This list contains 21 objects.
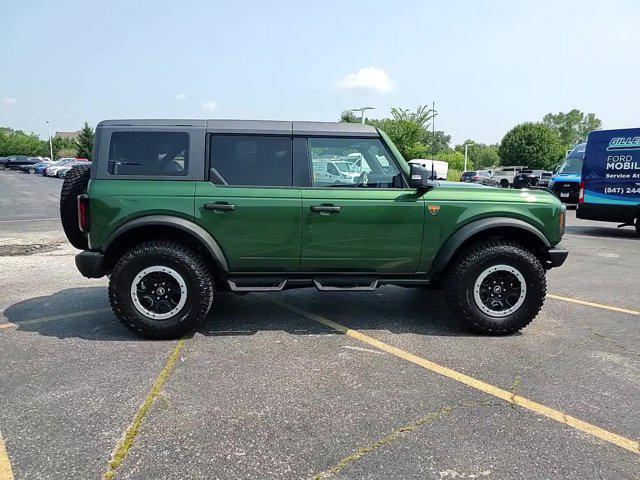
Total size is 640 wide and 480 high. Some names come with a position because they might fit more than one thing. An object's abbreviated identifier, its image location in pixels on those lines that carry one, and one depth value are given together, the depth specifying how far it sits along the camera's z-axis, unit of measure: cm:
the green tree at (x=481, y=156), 10164
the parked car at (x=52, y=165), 4348
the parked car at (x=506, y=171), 3909
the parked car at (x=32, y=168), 4881
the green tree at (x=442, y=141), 10699
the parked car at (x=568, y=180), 1653
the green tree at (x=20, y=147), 7769
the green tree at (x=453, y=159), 5068
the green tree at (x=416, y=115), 3850
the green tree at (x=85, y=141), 5956
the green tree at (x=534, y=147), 5856
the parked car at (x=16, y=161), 5544
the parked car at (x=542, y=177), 2388
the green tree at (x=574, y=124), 10544
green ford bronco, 418
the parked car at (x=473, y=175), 3800
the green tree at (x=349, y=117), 4297
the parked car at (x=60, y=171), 4084
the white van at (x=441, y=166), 2707
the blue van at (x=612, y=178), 1059
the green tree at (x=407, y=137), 3538
